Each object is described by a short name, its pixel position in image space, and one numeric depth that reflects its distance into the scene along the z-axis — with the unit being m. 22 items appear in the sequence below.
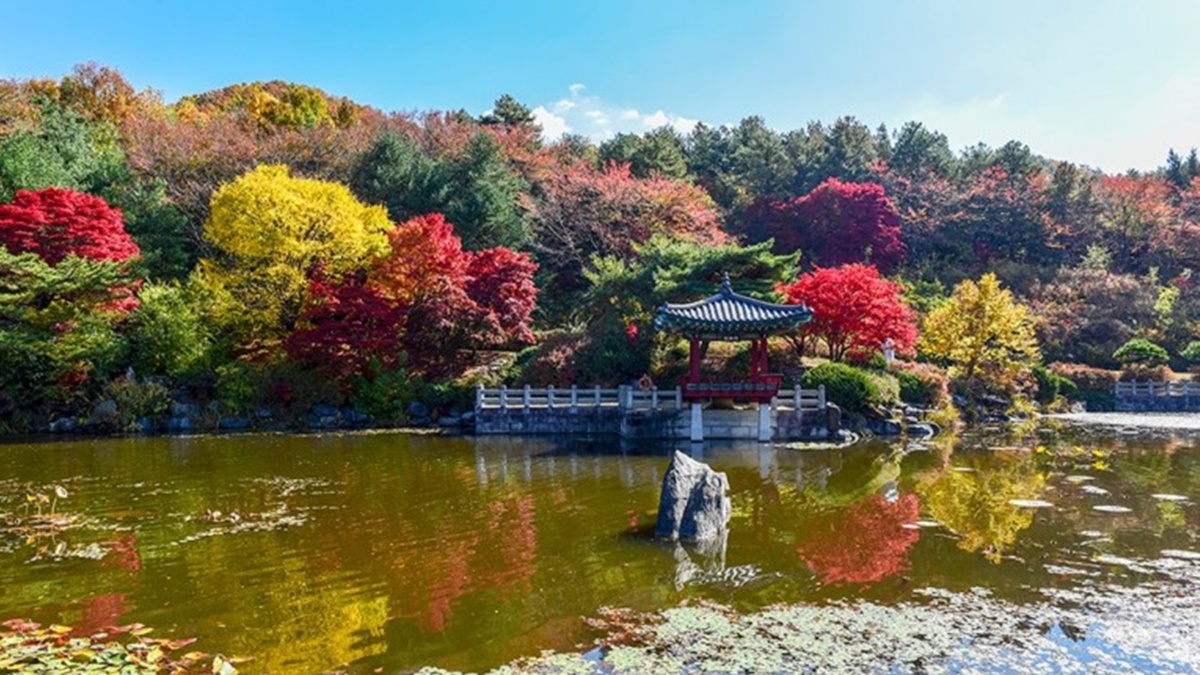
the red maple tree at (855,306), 21.81
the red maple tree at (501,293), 23.95
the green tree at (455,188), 30.72
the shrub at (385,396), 22.61
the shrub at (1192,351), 29.69
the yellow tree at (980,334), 24.45
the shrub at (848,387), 20.59
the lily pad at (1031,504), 11.70
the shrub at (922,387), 23.03
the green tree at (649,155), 37.69
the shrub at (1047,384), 26.52
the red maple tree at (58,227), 20.88
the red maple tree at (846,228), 36.94
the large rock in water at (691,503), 9.89
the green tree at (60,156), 24.89
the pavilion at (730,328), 18.98
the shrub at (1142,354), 28.52
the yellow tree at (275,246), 23.66
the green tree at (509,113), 43.81
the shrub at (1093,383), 27.62
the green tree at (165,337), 22.27
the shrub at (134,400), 20.88
